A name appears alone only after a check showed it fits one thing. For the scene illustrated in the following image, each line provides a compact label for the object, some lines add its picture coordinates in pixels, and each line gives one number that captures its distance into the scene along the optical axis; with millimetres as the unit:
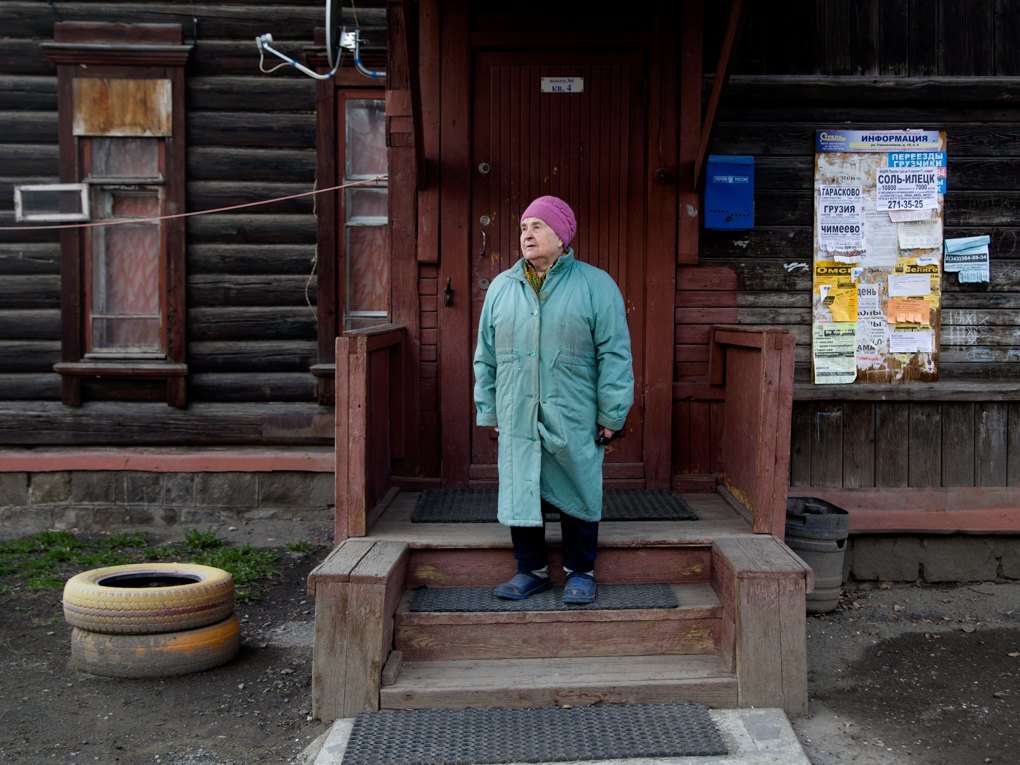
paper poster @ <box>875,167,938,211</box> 6234
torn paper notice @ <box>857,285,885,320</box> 6262
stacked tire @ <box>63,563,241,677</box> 4766
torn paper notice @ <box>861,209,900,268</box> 6254
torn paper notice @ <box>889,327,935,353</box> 6293
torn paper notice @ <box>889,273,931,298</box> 6270
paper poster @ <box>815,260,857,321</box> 6246
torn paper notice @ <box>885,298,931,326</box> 6281
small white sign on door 6008
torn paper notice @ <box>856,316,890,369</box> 6281
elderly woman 4512
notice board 6242
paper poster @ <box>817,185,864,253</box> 6242
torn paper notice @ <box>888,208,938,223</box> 6250
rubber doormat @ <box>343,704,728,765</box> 3846
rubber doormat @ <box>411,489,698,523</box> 5309
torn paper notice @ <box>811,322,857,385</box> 6262
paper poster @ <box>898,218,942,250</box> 6262
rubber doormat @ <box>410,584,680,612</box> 4570
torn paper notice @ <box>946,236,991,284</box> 6316
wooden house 4832
